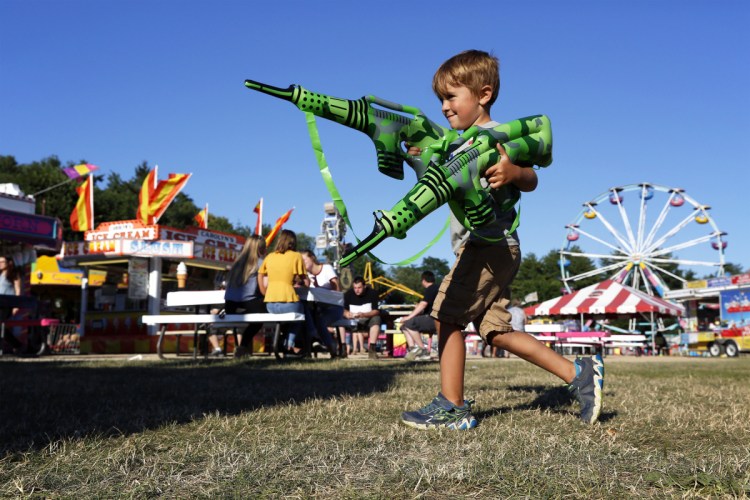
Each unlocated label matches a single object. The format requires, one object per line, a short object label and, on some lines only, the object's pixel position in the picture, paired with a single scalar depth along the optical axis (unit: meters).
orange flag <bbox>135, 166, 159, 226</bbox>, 20.31
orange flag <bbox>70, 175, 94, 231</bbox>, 21.18
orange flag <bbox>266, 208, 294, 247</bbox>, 23.41
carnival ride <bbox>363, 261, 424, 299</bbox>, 37.19
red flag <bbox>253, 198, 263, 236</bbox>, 24.97
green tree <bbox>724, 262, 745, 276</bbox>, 67.94
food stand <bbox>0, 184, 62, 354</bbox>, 15.79
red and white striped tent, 22.20
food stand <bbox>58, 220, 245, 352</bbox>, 18.55
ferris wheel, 33.50
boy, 2.95
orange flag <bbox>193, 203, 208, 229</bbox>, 26.24
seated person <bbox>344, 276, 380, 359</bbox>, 12.17
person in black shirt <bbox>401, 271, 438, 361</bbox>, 10.46
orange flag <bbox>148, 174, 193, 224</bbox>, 20.66
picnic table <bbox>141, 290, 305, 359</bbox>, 8.62
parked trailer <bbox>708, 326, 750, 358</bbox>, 21.25
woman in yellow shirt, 8.74
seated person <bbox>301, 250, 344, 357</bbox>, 9.93
